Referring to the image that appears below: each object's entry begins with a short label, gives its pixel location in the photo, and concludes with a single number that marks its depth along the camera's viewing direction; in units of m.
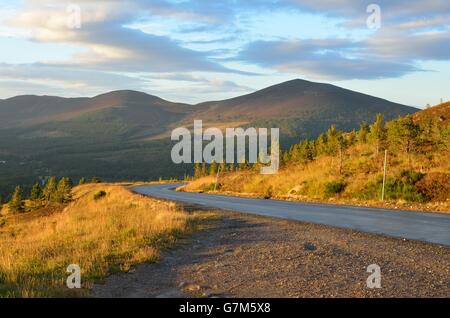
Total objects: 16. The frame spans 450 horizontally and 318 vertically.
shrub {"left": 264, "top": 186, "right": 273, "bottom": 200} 36.63
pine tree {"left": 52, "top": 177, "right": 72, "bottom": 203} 60.64
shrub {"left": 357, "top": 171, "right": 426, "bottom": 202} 25.70
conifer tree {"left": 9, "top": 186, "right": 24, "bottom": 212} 73.75
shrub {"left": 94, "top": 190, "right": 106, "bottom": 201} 46.09
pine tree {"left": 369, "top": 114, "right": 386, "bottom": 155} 45.92
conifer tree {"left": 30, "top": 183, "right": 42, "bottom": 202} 83.69
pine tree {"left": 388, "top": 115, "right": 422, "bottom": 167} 40.34
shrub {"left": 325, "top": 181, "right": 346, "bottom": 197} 30.66
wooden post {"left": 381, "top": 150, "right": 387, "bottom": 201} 26.62
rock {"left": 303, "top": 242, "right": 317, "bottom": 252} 12.17
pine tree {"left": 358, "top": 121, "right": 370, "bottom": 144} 55.75
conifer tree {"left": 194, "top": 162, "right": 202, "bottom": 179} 99.68
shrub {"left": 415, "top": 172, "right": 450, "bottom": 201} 24.78
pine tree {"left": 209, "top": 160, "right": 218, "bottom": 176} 91.56
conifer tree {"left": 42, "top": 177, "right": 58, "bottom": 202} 79.47
